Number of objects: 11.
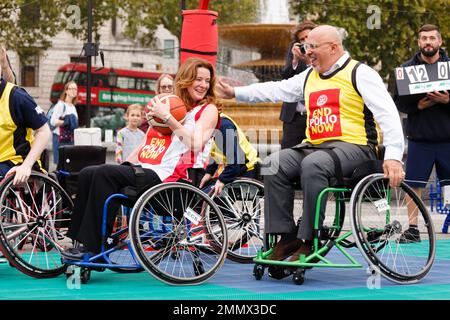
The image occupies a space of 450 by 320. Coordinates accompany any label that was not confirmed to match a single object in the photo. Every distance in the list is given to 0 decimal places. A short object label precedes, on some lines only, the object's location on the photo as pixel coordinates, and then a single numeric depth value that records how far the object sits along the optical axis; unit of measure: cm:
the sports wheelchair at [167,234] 604
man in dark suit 864
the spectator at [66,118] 1502
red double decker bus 5044
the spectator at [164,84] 906
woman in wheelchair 617
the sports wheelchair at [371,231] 612
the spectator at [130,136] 1132
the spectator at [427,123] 950
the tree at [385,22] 3900
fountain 2025
